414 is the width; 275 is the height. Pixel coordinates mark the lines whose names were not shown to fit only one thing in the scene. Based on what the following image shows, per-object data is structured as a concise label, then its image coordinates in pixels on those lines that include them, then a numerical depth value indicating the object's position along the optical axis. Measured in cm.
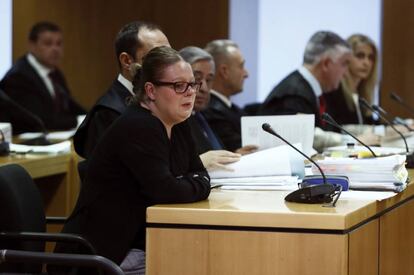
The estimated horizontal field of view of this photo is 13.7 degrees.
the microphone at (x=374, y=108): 921
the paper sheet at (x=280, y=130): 831
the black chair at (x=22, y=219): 615
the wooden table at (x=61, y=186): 1020
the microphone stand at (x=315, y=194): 589
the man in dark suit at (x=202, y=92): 860
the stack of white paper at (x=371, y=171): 667
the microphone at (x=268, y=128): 641
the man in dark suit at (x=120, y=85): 705
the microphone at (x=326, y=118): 774
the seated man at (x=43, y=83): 1381
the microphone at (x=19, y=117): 1219
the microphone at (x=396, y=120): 937
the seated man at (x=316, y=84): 1087
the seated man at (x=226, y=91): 1047
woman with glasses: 595
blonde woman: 1367
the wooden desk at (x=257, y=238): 545
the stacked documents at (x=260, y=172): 687
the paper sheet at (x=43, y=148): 971
